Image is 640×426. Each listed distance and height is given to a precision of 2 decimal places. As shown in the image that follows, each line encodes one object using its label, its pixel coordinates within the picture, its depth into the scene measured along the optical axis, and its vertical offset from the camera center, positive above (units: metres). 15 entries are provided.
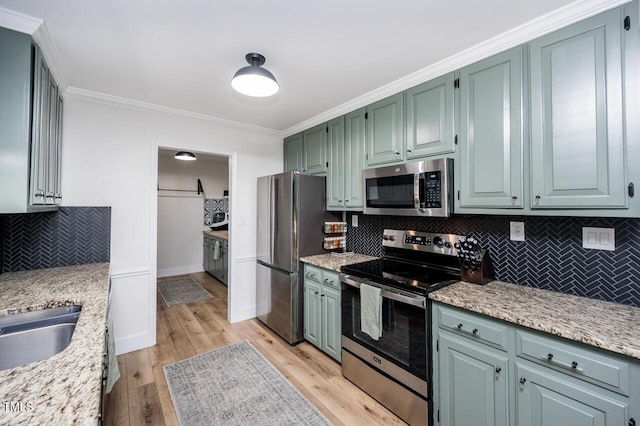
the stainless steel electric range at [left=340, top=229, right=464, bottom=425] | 1.72 -0.72
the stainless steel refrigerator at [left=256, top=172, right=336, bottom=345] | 2.82 -0.23
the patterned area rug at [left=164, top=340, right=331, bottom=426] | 1.86 -1.33
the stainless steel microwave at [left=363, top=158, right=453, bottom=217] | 1.92 +0.21
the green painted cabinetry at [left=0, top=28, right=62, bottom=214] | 1.44 +0.52
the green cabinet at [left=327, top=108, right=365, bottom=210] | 2.63 +0.55
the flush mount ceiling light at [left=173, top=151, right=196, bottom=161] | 4.54 +1.01
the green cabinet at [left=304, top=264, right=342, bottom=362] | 2.45 -0.87
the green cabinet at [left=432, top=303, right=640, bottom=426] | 1.11 -0.76
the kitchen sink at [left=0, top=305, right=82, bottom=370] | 1.31 -0.57
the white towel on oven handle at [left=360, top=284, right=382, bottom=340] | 1.94 -0.68
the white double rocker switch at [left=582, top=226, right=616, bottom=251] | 1.53 -0.13
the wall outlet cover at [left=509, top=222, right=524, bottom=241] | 1.84 -0.11
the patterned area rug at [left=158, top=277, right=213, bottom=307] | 4.12 -1.21
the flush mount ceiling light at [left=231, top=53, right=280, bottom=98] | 1.81 +0.91
